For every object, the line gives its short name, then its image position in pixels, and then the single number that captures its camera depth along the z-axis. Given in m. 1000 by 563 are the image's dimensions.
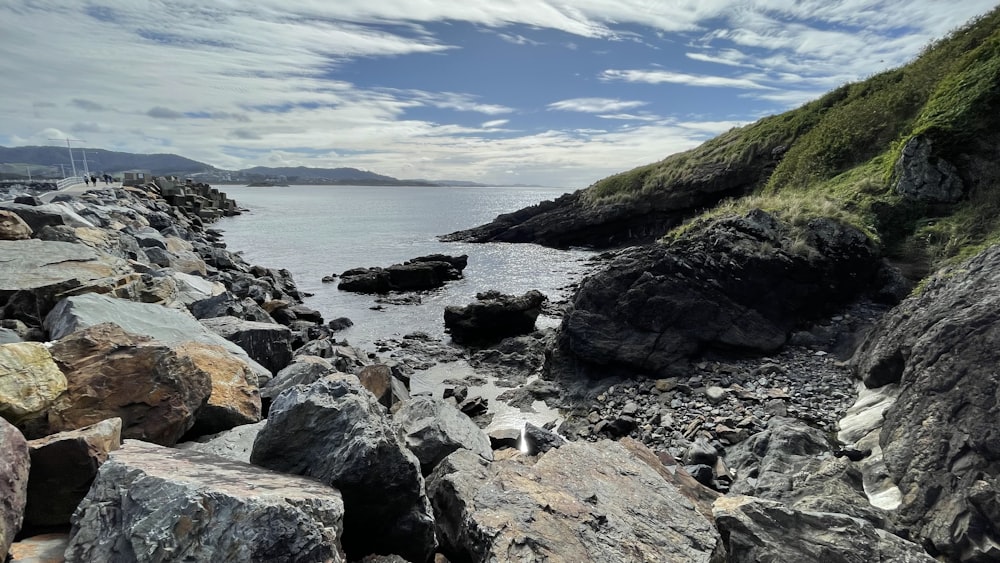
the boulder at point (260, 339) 8.84
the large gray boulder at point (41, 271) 7.29
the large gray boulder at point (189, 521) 2.99
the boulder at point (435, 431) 7.22
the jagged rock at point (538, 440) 9.11
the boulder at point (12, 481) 3.16
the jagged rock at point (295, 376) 6.93
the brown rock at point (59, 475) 3.63
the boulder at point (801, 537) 4.46
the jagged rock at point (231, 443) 5.14
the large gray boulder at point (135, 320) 6.59
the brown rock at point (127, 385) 4.52
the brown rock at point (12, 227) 9.97
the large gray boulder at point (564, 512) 4.86
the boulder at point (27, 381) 3.95
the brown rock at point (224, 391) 5.73
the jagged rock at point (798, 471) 6.17
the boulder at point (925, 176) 17.77
